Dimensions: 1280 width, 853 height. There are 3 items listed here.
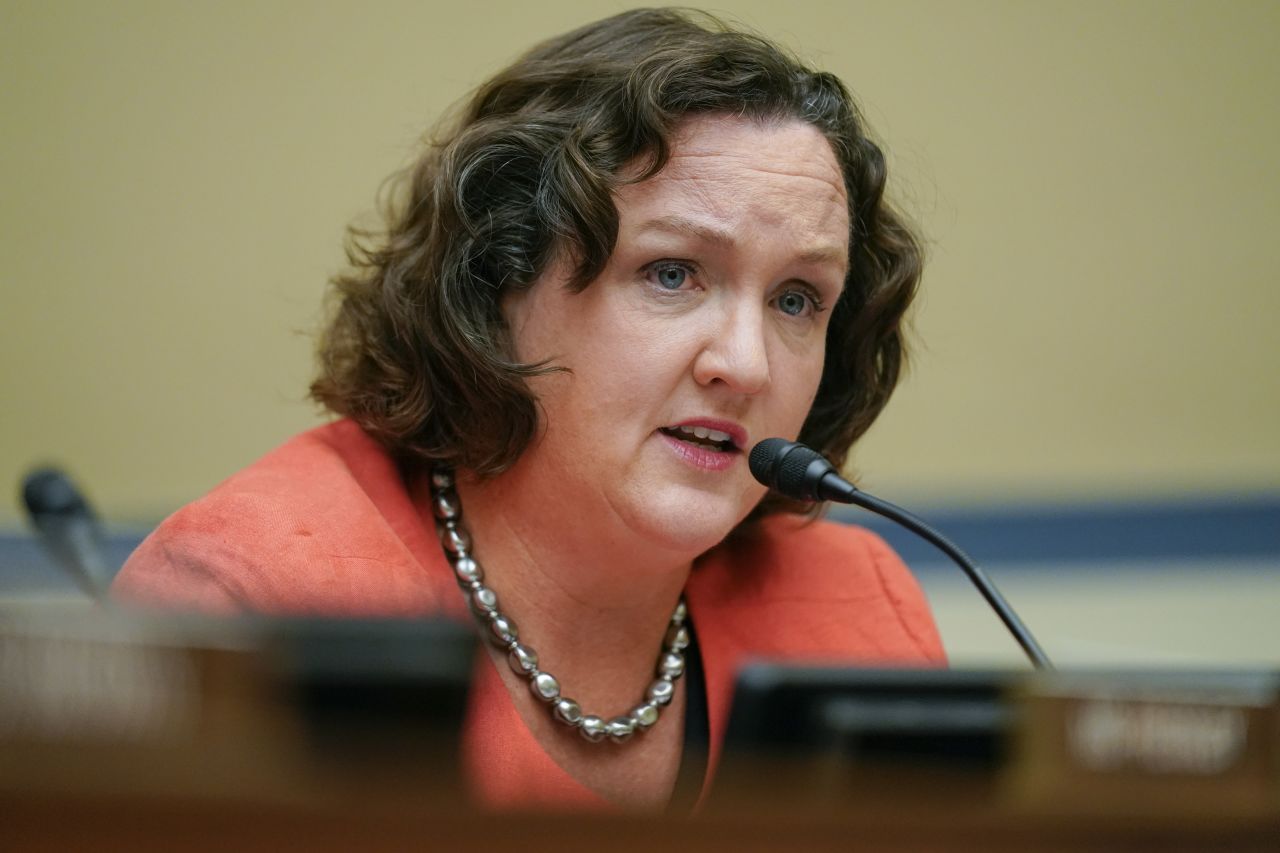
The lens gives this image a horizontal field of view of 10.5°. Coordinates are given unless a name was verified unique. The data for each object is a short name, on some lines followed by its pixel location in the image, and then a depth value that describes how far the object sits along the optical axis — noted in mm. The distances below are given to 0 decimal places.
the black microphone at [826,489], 2729
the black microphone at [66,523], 2759
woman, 2756
